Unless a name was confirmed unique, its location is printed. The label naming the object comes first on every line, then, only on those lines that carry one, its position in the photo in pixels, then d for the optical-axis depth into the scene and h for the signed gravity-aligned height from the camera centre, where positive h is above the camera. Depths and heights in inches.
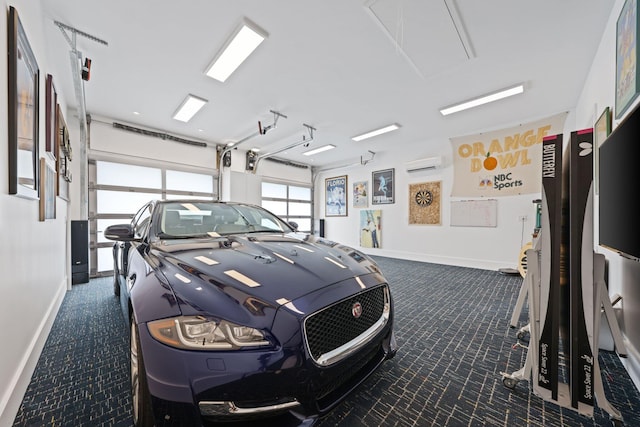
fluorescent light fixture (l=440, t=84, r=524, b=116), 136.4 +68.7
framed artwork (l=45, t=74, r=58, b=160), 91.4 +36.5
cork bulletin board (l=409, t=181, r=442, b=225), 229.1 +8.1
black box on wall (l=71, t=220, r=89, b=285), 152.6 -26.7
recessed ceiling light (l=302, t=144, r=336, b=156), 249.1 +66.7
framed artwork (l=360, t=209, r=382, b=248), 276.7 -20.9
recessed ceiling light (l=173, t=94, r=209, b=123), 148.9 +68.8
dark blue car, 32.9 -19.2
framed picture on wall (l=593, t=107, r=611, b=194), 83.7 +31.0
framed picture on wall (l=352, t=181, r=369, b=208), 291.4 +20.9
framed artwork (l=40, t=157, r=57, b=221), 77.6 +7.3
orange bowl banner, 178.7 +41.9
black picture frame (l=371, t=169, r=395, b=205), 266.2 +28.0
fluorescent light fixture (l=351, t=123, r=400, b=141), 194.7 +68.5
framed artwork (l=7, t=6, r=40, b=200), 51.2 +23.7
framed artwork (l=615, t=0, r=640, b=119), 62.7 +44.4
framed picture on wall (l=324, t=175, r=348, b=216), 314.5 +20.7
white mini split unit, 223.0 +45.6
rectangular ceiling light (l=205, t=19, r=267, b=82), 93.7 +70.1
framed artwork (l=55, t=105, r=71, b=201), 115.5 +29.7
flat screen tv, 42.0 +5.0
